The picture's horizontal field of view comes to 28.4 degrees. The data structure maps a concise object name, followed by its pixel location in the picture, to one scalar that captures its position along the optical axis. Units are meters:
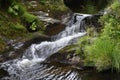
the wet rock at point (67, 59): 8.47
